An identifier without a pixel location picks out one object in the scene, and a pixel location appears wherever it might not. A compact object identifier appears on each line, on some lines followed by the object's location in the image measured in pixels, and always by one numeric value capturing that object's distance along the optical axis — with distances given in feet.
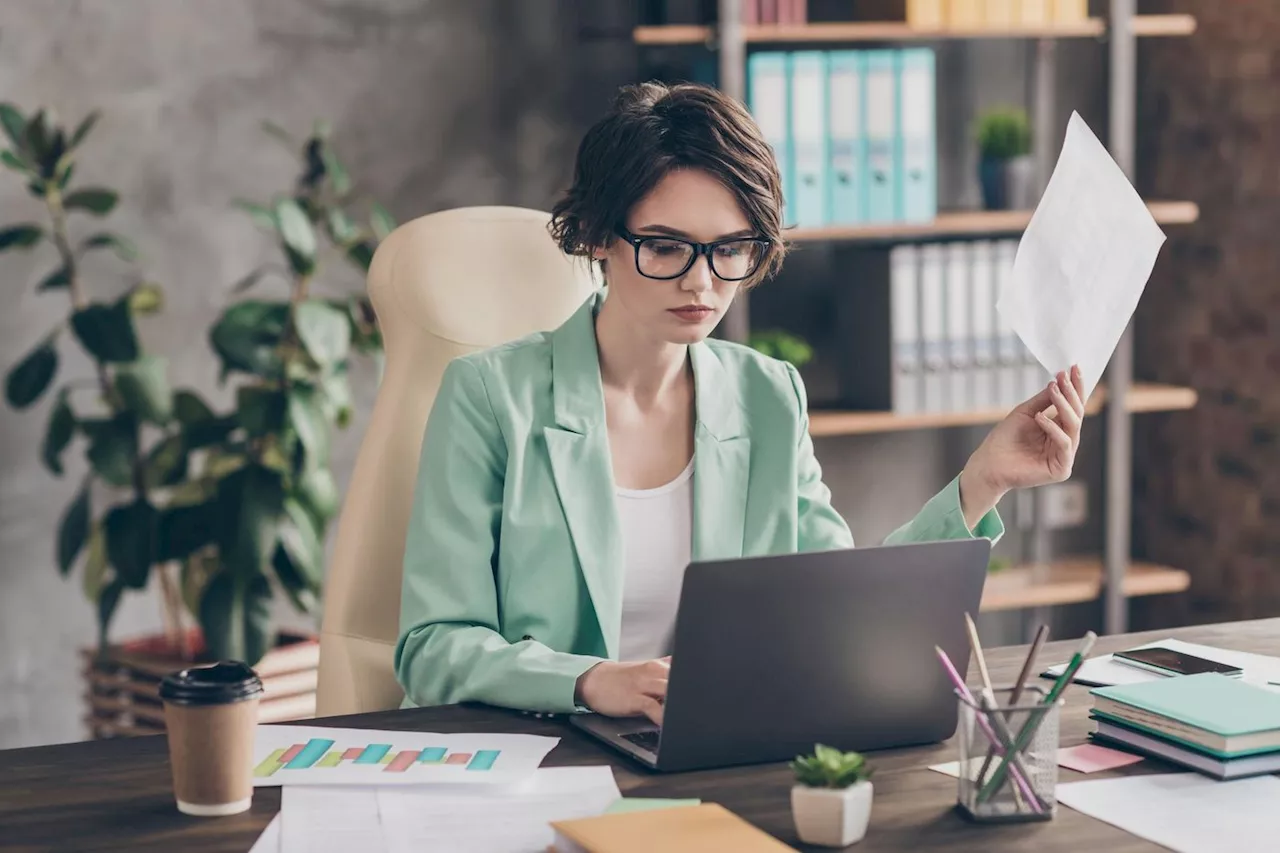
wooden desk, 9.12
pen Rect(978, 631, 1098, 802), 9.20
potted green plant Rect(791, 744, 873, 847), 9.04
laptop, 9.34
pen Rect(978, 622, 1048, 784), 9.24
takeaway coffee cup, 9.23
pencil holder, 9.21
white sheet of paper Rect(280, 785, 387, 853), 9.08
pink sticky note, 9.62
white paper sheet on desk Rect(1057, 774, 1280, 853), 9.10
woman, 10.63
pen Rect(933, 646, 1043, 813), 9.23
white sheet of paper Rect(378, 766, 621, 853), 9.10
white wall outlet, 19.20
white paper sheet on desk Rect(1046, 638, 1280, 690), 10.34
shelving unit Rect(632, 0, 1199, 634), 15.80
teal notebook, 9.55
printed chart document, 9.47
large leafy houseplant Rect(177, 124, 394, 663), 14.36
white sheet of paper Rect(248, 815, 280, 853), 9.06
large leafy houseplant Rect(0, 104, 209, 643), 14.51
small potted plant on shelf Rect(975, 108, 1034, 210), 17.12
